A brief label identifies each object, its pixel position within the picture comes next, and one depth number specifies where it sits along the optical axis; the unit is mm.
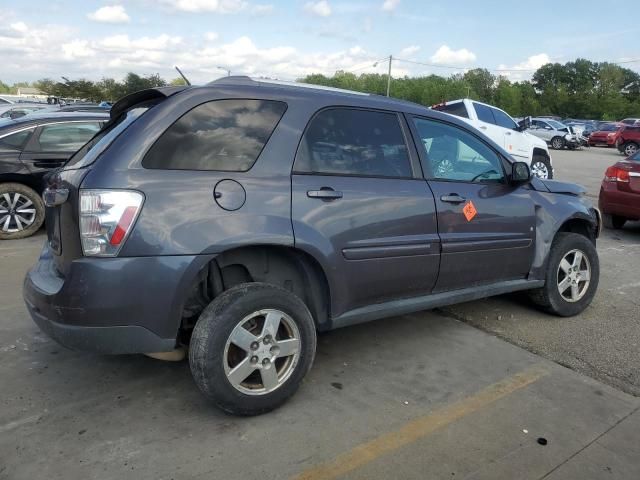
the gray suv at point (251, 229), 2633
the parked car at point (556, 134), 28688
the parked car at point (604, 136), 32750
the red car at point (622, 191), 7625
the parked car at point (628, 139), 25328
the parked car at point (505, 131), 12039
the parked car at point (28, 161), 6832
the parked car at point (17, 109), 14344
